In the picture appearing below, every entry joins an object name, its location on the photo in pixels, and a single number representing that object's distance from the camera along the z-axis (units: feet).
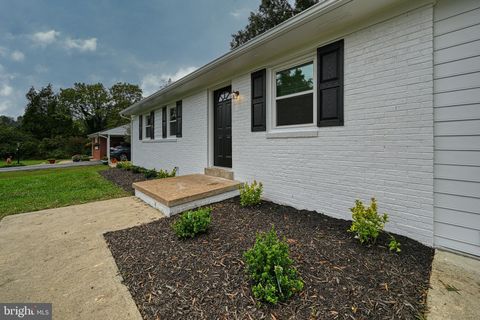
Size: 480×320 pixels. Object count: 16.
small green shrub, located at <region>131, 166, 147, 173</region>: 33.06
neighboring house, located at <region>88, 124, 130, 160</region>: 64.23
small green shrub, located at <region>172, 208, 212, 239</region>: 9.45
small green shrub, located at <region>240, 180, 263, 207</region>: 13.51
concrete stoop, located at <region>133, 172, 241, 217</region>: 12.94
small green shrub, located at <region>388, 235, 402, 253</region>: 7.82
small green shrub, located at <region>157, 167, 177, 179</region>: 24.18
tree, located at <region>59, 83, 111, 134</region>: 110.29
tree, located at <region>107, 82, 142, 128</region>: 112.91
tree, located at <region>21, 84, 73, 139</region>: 99.81
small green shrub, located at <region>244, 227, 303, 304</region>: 5.58
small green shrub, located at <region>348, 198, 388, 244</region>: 8.27
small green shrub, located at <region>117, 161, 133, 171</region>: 36.49
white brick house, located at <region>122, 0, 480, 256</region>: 7.77
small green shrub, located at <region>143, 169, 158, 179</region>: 27.48
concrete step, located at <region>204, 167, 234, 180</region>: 17.61
